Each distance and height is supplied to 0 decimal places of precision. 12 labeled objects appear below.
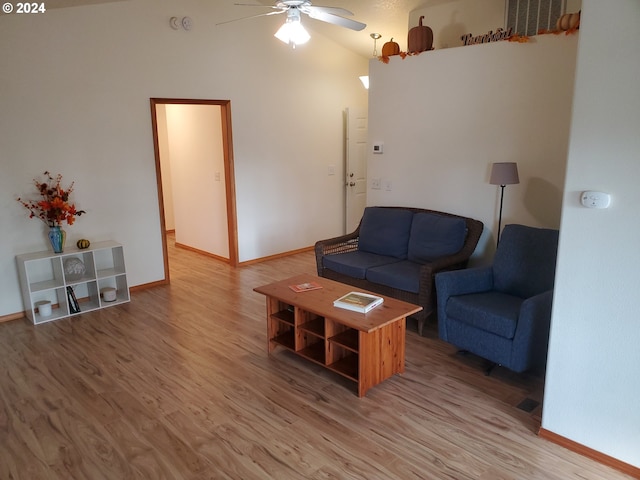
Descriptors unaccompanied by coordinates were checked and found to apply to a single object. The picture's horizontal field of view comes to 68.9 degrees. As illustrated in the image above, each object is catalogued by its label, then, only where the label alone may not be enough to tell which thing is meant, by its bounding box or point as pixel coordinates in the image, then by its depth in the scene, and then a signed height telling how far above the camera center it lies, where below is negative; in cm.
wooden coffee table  295 -126
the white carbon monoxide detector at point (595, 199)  215 -26
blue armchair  291 -108
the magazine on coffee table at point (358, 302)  304 -102
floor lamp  383 -24
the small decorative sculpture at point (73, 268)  452 -111
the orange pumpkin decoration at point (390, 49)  477 +98
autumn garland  355 +86
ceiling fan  295 +87
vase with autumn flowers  427 -51
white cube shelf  429 -121
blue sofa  390 -98
